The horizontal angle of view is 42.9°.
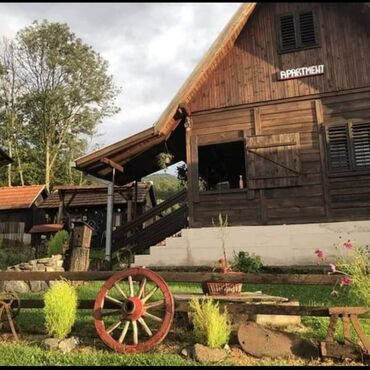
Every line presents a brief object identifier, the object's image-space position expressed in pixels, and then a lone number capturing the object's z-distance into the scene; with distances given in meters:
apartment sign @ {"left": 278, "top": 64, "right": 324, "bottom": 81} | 12.45
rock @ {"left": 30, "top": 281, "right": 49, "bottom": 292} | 10.74
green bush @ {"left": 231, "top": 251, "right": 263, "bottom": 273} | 9.41
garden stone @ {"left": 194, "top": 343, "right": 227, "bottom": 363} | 5.41
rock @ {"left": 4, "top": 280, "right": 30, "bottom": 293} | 10.51
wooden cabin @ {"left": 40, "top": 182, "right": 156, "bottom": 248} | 27.03
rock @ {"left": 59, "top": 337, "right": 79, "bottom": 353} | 6.01
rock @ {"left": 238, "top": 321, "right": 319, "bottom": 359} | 5.57
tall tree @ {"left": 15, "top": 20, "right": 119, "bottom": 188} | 37.38
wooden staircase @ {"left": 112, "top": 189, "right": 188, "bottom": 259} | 14.56
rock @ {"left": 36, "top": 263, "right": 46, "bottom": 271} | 11.52
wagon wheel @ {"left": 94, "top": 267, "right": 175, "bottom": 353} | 5.81
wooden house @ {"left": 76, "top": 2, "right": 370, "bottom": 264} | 12.01
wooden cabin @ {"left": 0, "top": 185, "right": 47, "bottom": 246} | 29.30
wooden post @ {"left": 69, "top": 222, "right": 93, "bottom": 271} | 11.48
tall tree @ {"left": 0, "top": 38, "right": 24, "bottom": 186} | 37.19
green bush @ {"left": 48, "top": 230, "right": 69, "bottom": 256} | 14.31
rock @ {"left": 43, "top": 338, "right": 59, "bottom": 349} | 6.05
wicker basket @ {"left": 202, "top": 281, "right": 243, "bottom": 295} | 6.58
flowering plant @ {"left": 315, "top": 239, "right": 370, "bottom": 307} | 5.70
